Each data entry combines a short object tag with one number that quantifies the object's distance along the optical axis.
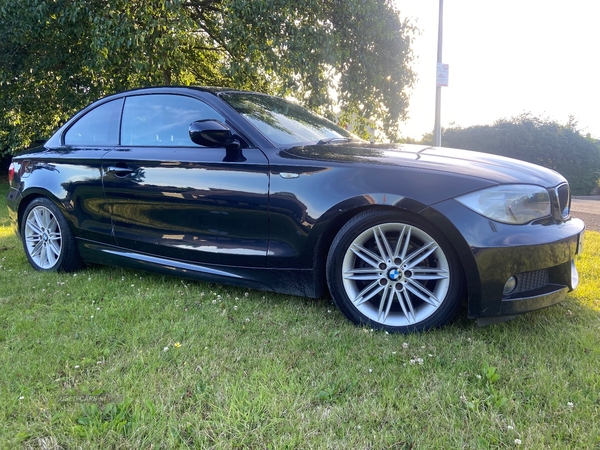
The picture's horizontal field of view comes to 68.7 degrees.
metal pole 8.11
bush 15.52
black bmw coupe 2.26
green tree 6.95
